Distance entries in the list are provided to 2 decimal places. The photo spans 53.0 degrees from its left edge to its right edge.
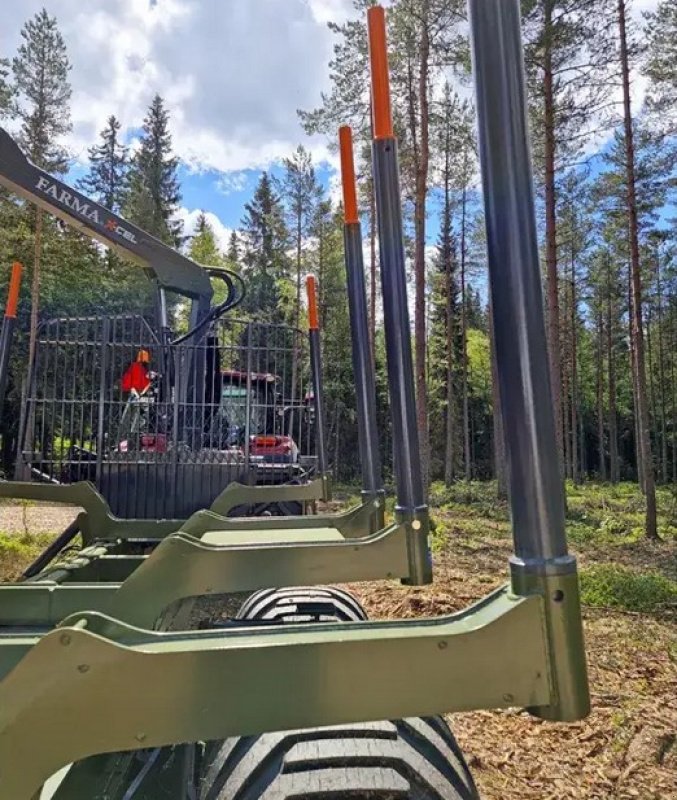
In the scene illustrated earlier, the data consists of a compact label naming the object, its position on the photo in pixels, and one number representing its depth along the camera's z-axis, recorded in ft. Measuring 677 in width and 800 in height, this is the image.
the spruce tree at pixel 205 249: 134.41
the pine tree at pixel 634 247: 46.80
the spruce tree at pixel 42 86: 82.89
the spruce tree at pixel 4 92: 67.61
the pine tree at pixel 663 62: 53.88
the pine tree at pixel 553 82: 48.96
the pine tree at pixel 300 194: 120.57
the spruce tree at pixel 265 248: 131.34
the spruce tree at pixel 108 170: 130.11
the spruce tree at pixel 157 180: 120.26
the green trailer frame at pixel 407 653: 3.24
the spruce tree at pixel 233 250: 155.84
